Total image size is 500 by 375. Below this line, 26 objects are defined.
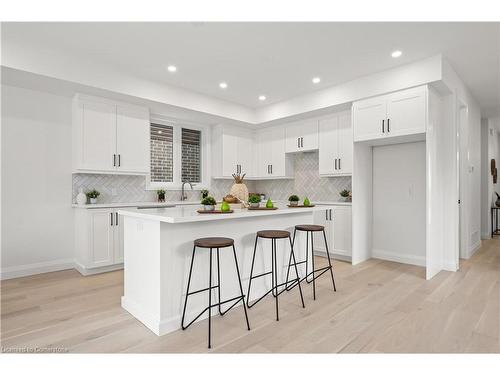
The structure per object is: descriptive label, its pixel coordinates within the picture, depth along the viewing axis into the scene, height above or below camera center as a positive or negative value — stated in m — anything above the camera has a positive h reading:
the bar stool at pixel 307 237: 3.09 -0.56
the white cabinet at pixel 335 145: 4.59 +0.73
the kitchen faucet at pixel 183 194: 5.21 -0.08
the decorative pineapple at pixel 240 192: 3.01 -0.03
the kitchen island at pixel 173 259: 2.27 -0.61
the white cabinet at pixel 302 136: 5.07 +0.98
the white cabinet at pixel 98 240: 3.79 -0.68
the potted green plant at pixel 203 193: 5.41 -0.06
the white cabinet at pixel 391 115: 3.56 +0.98
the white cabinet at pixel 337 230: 4.47 -0.64
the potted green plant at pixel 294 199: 3.31 -0.11
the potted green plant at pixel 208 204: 2.53 -0.13
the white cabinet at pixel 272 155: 5.58 +0.68
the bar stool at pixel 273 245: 2.65 -0.54
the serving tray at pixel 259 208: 2.89 -0.19
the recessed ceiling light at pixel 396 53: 3.33 +1.58
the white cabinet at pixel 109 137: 3.88 +0.76
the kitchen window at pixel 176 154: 5.05 +0.66
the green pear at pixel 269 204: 2.93 -0.15
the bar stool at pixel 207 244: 2.21 -0.42
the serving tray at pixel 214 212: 2.43 -0.19
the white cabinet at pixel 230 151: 5.50 +0.76
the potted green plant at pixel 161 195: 4.85 -0.09
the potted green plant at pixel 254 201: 2.89 -0.12
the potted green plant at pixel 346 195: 4.76 -0.10
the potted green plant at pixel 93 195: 4.07 -0.07
